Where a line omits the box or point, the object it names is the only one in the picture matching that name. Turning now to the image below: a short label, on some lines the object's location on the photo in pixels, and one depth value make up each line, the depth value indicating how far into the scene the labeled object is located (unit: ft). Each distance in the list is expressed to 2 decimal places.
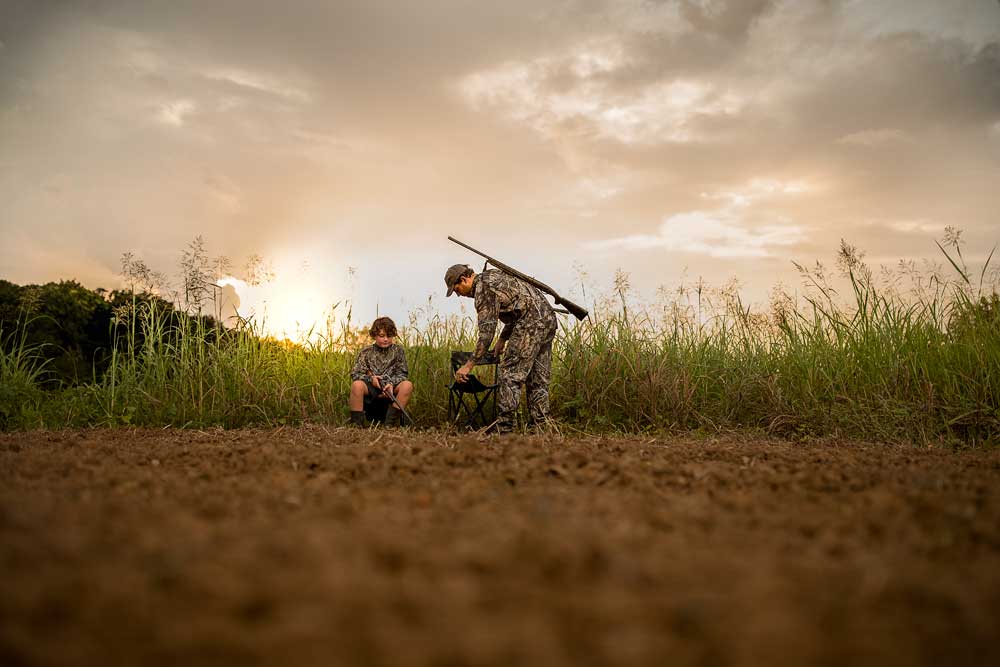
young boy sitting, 20.86
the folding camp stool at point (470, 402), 19.79
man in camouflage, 18.98
